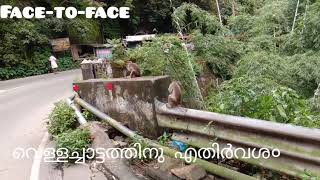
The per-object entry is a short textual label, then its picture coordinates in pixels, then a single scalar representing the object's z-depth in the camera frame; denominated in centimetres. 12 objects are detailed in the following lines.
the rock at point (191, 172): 457
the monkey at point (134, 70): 728
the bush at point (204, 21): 1210
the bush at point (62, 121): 858
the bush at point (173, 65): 700
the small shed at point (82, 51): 3083
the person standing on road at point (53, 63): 2644
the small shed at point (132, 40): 2215
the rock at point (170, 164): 506
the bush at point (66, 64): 2911
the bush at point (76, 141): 675
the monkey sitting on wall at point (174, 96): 547
